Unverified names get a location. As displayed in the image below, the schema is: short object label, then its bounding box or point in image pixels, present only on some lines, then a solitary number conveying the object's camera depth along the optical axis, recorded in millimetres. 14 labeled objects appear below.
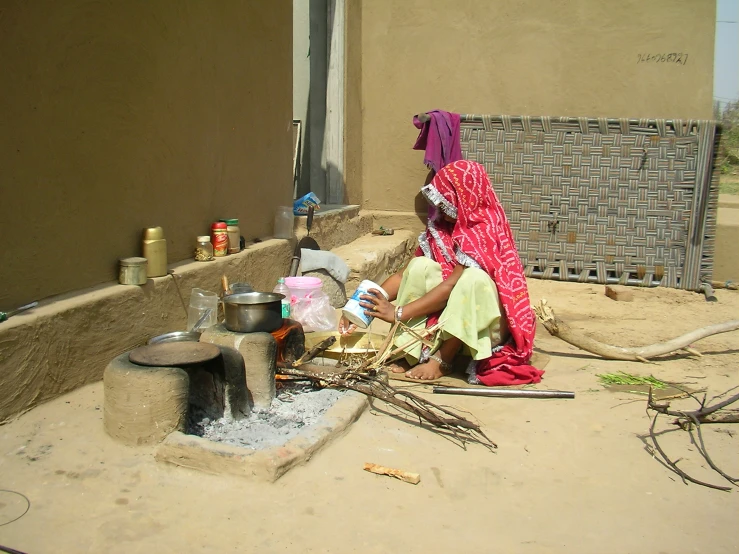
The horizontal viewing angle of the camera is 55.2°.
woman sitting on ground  3867
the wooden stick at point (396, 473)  2742
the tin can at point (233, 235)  4789
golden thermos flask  3891
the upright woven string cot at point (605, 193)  6656
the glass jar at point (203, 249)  4469
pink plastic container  4980
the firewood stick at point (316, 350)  3929
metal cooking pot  3537
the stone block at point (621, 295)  6355
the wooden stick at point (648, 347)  4469
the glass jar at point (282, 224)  5699
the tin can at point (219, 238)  4660
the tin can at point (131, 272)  3693
